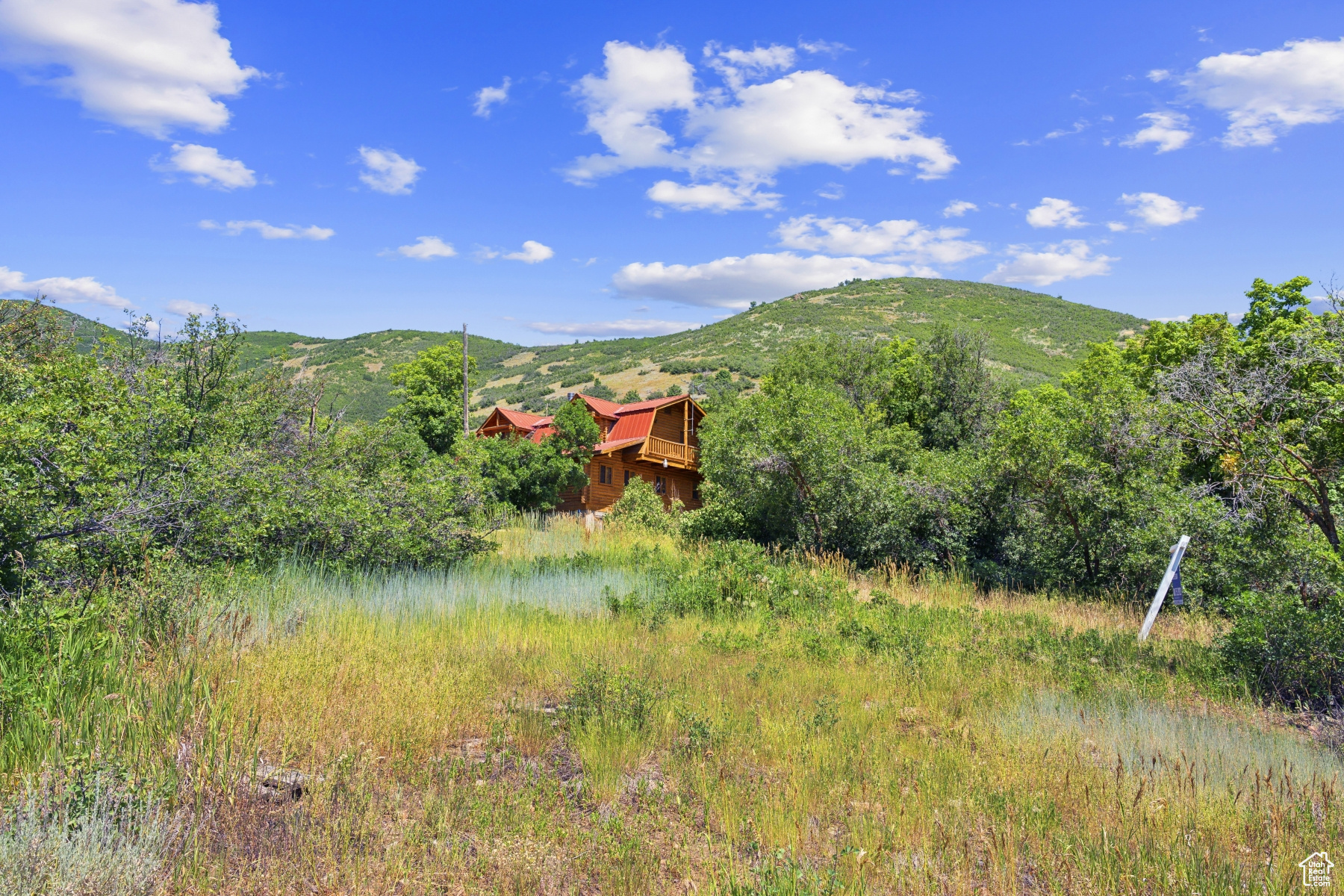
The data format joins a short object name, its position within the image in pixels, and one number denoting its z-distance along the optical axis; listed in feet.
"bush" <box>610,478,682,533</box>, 73.36
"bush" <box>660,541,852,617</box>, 34.01
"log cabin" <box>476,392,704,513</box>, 100.73
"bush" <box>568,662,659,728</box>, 17.08
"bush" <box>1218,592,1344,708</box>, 20.83
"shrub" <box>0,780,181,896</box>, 9.09
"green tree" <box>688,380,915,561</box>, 53.36
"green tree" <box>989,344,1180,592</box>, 43.01
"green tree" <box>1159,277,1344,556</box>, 23.99
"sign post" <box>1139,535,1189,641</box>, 26.48
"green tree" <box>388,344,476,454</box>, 87.15
